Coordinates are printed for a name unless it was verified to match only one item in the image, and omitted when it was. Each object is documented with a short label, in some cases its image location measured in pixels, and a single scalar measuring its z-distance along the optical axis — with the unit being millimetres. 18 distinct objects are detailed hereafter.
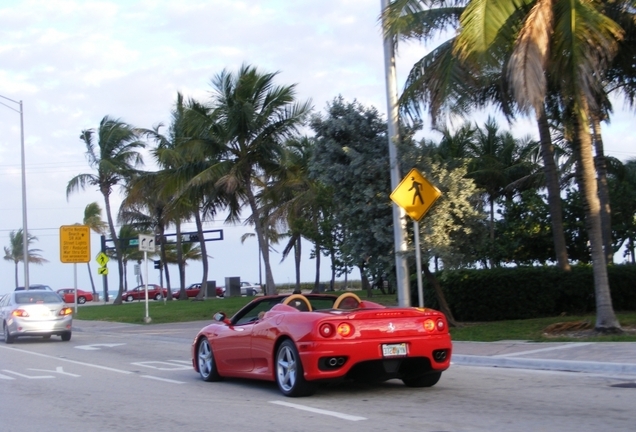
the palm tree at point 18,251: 89438
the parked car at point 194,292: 63162
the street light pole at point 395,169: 16625
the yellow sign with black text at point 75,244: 37469
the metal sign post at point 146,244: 26781
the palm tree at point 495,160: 41875
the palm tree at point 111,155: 49500
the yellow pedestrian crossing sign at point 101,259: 43988
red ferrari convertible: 9109
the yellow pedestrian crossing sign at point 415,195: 15164
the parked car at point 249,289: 61144
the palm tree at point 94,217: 72062
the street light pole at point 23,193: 36750
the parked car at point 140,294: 66875
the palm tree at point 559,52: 14531
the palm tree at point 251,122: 30984
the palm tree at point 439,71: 16359
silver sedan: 21094
